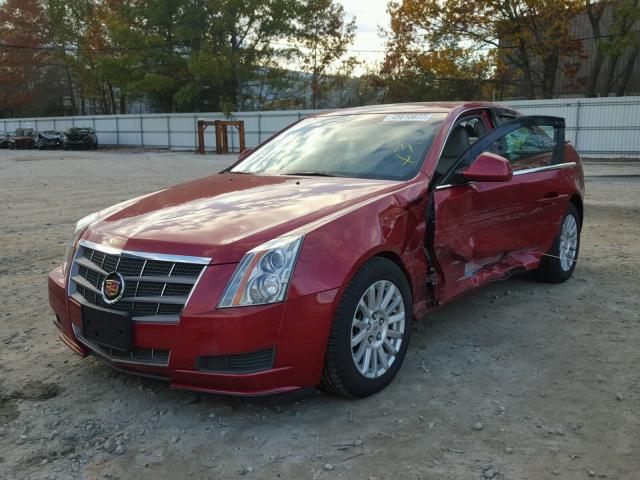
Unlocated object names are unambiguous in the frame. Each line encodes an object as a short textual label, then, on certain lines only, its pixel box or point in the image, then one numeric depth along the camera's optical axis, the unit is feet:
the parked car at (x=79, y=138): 129.49
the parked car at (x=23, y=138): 140.56
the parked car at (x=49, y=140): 133.39
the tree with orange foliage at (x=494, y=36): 92.22
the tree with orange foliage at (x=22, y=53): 187.21
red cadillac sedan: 9.68
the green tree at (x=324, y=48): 141.33
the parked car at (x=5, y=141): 147.02
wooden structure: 107.34
